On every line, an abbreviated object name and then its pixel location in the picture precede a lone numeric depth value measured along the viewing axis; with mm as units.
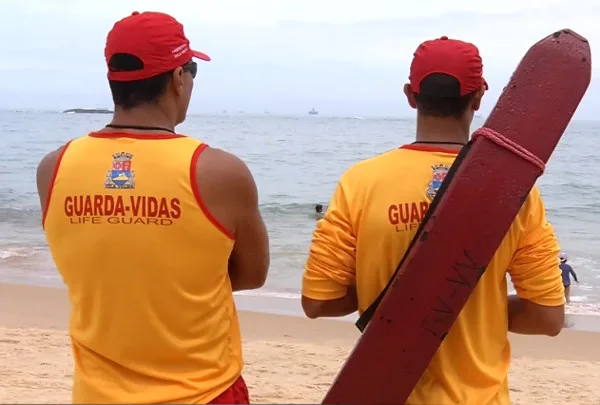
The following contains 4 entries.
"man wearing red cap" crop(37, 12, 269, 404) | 2086
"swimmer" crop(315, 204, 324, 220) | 19923
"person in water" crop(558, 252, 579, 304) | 11383
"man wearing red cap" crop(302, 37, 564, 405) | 2258
